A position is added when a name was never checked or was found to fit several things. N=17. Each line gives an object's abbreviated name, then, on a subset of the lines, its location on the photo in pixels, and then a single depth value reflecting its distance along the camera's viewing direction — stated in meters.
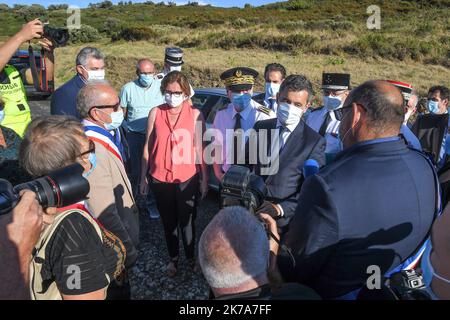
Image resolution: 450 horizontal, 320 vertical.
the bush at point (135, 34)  26.58
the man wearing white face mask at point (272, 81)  4.80
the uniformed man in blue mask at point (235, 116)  3.38
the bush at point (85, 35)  28.12
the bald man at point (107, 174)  2.12
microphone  2.30
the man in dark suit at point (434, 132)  3.98
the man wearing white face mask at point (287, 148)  2.53
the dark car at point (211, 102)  5.11
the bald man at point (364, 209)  1.53
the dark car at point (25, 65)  9.28
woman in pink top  3.25
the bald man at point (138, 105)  4.51
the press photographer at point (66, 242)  1.44
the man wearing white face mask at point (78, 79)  3.41
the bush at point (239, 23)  29.00
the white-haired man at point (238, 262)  1.29
